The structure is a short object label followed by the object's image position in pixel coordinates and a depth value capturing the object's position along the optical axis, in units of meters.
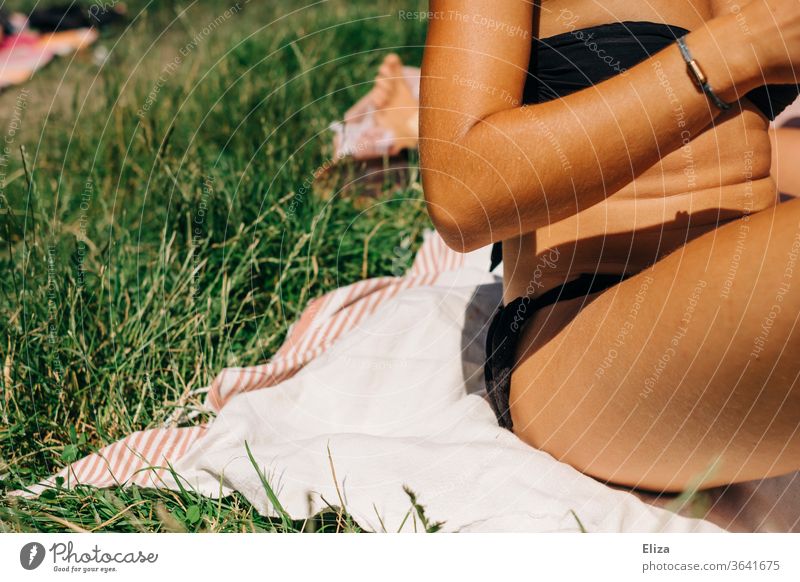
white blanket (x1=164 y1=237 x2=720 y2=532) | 0.77
